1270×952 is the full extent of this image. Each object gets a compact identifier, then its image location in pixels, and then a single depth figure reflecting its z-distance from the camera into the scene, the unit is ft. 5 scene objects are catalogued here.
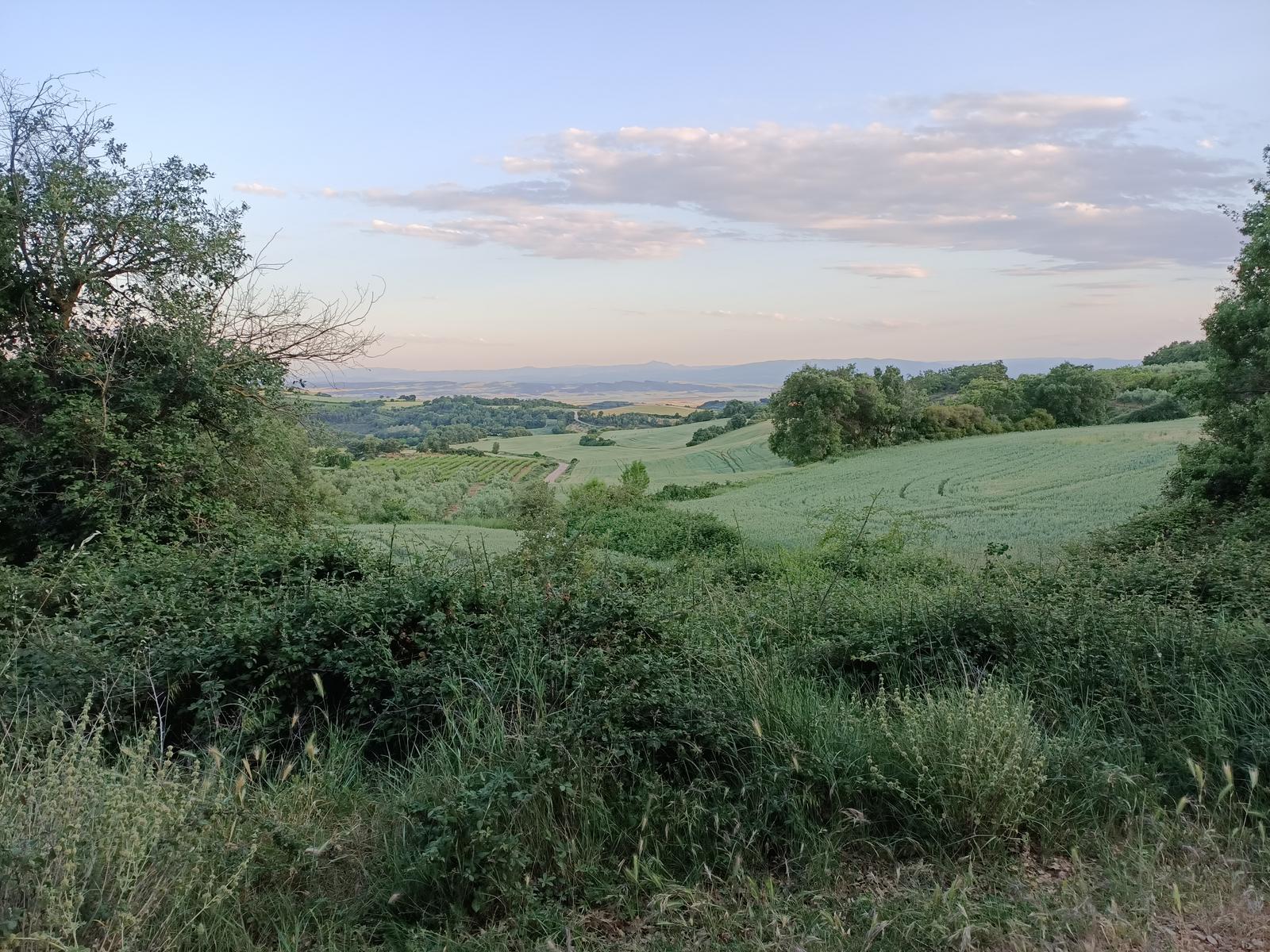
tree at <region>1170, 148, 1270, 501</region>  52.29
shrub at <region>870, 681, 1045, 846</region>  10.98
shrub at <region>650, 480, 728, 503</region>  161.07
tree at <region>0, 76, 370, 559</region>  39.91
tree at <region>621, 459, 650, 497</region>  151.02
